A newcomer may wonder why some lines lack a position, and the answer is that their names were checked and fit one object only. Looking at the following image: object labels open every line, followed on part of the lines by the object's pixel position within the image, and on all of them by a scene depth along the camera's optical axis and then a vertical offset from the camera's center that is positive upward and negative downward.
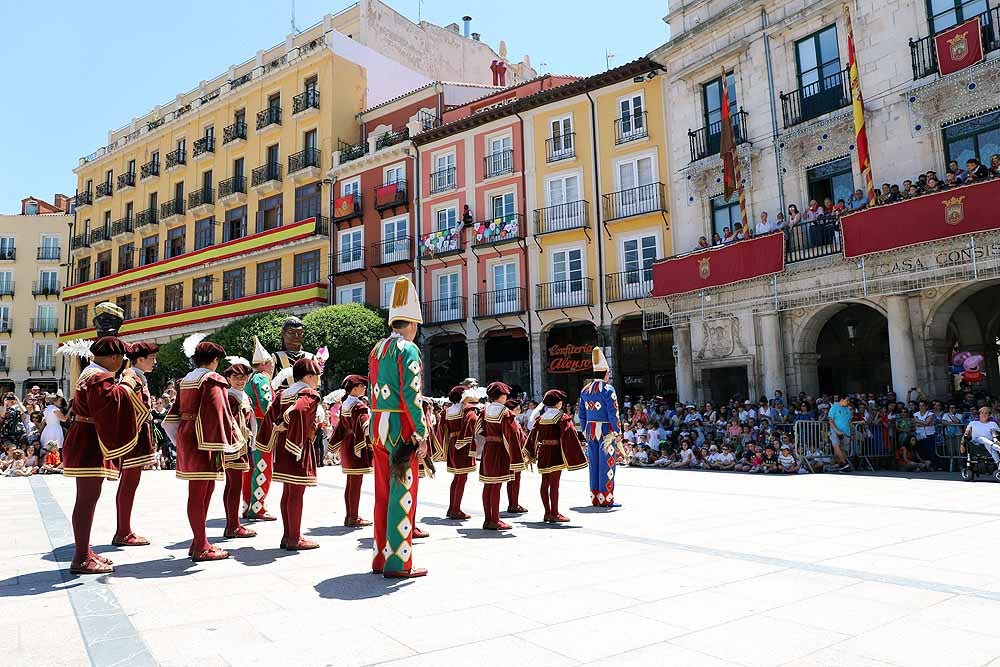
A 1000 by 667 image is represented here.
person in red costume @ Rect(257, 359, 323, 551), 6.71 -0.35
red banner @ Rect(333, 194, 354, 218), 32.75 +9.70
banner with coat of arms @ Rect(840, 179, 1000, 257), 14.36 +3.79
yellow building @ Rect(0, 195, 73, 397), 49.91 +9.29
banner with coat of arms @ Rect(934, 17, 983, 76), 16.05 +7.95
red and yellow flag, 17.16 +6.79
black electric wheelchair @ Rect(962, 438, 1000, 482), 12.48 -1.17
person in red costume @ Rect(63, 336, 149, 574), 5.83 -0.09
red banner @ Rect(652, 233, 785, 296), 18.67 +3.85
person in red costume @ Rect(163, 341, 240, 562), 6.30 -0.16
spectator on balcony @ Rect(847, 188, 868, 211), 17.48 +4.89
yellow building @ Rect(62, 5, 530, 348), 34.28 +13.30
